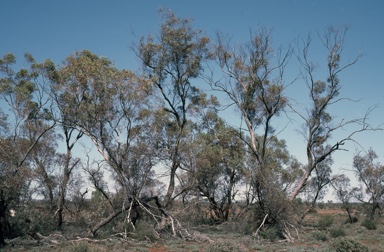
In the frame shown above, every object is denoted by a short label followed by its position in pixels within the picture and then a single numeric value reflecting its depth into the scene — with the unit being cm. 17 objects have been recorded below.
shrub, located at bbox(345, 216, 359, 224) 4058
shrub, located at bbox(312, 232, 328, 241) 2144
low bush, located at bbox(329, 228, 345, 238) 2277
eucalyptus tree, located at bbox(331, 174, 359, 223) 4134
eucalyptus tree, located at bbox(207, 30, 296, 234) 2171
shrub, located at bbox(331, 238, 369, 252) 1409
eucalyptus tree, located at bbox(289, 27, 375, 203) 2314
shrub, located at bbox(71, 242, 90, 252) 1360
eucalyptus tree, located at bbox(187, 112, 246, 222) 2991
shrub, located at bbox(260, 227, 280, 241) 2050
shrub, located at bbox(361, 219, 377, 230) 3088
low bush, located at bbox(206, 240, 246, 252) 1367
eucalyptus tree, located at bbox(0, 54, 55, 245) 2684
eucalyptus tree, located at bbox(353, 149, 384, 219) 4038
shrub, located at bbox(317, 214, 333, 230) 3199
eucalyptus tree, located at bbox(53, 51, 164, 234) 2077
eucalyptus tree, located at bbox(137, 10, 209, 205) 2380
